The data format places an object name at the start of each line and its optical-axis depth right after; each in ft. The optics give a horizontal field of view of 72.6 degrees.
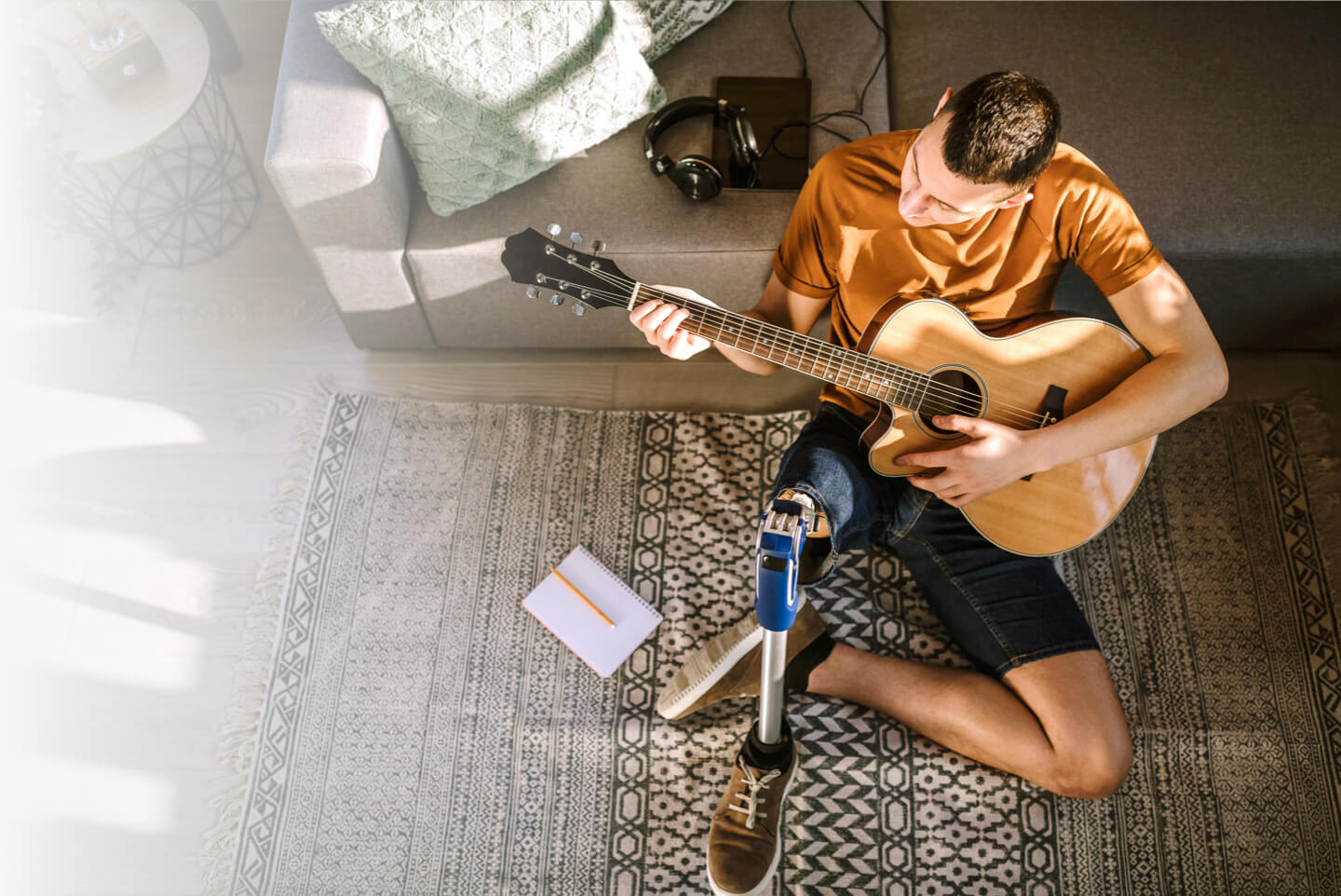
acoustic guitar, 4.64
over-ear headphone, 5.50
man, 4.25
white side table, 6.34
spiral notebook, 5.84
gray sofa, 5.46
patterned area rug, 5.39
